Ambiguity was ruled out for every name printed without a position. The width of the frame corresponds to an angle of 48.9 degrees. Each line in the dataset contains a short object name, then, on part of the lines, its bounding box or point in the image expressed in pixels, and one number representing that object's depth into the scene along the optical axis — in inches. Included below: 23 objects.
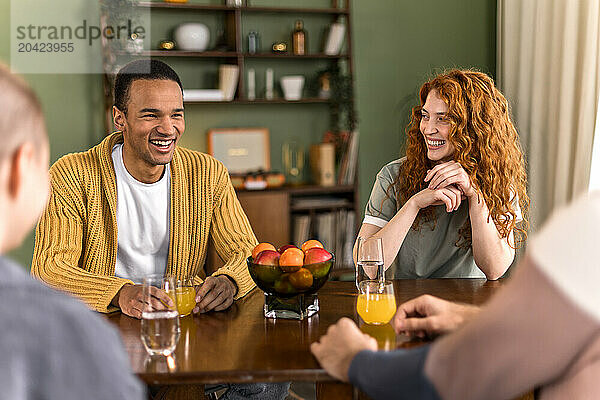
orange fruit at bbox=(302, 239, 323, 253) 66.1
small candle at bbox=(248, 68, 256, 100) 163.5
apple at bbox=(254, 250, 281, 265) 62.5
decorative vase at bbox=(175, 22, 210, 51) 155.1
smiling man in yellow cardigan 81.2
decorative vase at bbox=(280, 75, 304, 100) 164.7
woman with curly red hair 81.6
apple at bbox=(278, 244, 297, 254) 63.7
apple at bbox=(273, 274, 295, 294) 62.3
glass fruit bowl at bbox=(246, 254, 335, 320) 62.1
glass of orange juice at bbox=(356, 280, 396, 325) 60.8
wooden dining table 50.6
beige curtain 130.0
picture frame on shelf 164.4
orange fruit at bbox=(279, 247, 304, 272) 61.8
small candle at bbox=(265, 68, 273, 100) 165.6
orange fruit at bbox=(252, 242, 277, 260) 64.3
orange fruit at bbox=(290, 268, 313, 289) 61.8
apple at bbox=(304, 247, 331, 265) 62.9
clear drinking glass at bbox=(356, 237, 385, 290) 68.6
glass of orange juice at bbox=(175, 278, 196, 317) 64.8
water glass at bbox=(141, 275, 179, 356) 53.1
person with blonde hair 34.0
